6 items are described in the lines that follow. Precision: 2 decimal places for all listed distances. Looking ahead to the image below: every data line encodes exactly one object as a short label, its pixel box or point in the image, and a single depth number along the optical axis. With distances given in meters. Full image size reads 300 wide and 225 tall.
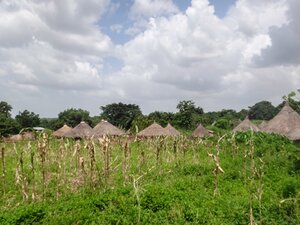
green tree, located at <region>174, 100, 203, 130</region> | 30.98
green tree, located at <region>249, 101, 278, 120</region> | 56.96
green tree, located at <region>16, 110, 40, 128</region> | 35.40
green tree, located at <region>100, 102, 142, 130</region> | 41.76
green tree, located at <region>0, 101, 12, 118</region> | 35.20
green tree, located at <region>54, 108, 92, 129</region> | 39.65
